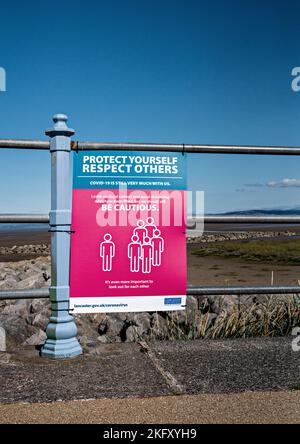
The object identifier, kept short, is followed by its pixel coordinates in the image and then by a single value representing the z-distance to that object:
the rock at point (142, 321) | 4.86
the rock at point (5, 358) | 3.15
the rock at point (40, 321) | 4.55
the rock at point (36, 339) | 3.99
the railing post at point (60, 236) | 3.30
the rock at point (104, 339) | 4.54
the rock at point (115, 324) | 4.95
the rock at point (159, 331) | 4.06
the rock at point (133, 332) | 4.53
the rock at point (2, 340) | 3.44
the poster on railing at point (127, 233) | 3.36
